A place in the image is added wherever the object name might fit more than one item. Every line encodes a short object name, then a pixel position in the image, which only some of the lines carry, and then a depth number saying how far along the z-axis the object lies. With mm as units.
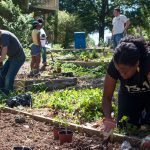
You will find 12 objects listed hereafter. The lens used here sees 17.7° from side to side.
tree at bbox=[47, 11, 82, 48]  34531
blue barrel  25144
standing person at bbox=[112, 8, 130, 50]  16030
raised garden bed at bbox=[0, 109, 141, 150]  5715
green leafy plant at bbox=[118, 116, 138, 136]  5984
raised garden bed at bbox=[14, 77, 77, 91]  10648
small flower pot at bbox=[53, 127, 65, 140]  6093
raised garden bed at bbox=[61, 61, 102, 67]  15516
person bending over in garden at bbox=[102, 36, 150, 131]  4801
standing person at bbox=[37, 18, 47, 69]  14547
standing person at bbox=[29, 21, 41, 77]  13852
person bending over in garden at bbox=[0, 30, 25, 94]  9289
